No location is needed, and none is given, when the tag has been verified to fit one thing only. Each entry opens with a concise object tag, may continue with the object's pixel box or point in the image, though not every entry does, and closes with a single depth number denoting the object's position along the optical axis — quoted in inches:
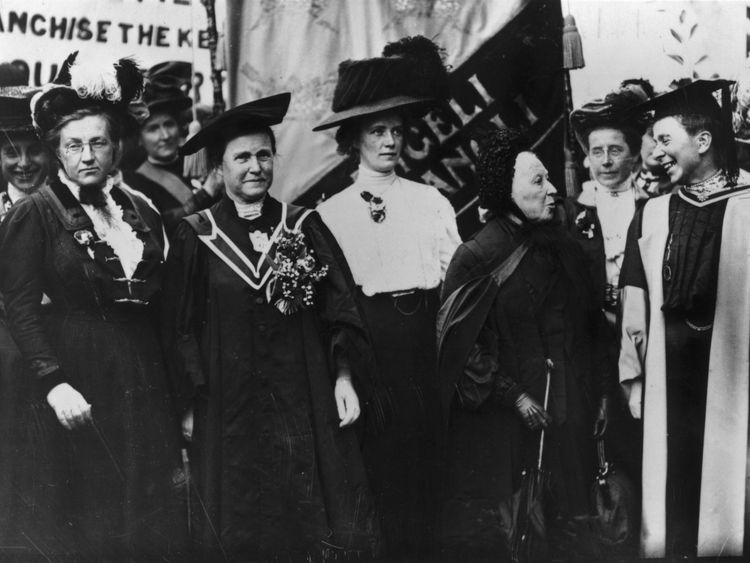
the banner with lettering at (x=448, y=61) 248.4
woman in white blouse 240.8
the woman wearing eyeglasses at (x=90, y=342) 231.1
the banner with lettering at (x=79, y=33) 243.3
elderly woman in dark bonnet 239.0
